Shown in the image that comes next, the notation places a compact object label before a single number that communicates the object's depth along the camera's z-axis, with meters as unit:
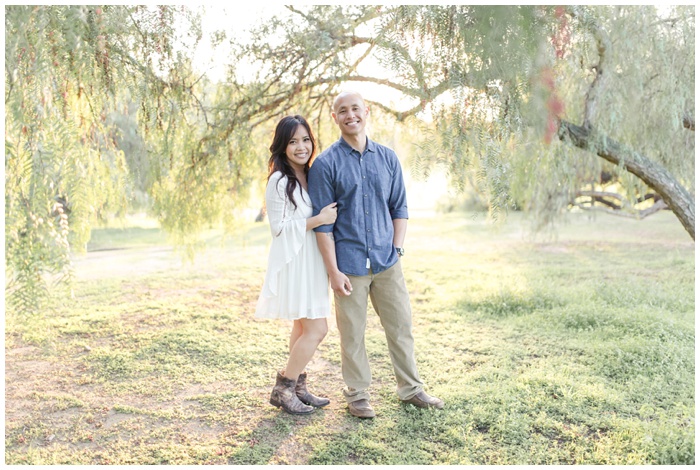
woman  2.75
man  2.73
